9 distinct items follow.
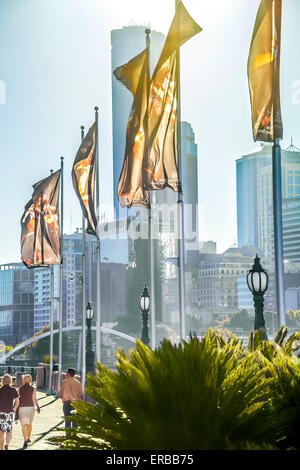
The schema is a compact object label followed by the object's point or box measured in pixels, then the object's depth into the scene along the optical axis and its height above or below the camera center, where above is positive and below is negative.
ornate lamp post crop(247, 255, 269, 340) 15.49 -0.57
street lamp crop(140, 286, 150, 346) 23.80 -1.73
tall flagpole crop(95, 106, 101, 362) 24.81 -0.69
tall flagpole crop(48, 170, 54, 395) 33.53 -5.23
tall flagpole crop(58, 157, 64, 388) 32.28 -2.86
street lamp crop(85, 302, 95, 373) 32.21 -4.62
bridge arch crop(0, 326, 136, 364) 96.25 -11.61
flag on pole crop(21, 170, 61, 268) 27.92 +1.57
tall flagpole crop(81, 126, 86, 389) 26.49 -2.54
